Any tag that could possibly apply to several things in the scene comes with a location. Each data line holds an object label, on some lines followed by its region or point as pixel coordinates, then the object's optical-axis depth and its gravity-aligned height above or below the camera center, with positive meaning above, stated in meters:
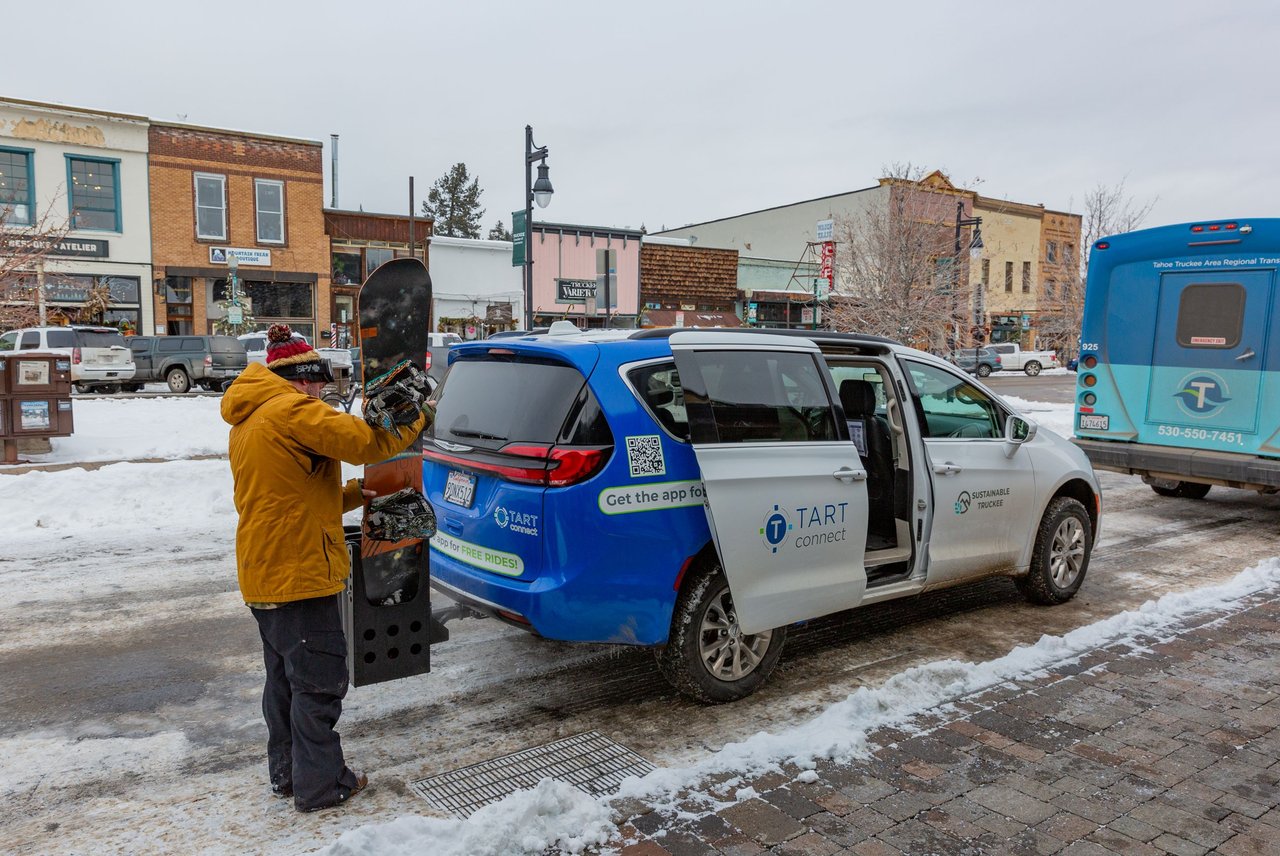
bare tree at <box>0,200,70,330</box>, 14.66 +1.21
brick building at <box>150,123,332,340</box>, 30.97 +4.14
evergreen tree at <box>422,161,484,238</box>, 71.94 +11.71
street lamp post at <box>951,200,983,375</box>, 25.67 +3.41
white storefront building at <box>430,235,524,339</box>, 35.91 +2.38
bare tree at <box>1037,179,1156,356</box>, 32.66 +2.27
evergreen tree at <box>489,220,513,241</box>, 79.50 +10.32
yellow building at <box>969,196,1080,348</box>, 49.28 +5.50
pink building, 36.53 +3.25
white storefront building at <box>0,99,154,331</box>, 28.78 +4.82
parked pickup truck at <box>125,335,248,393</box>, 25.23 -0.64
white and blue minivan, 4.01 -0.73
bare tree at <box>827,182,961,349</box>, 22.58 +2.10
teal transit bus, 8.51 +0.01
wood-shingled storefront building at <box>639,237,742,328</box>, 39.19 +2.96
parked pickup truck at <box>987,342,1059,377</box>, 45.19 -0.27
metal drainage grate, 3.57 -1.87
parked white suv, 22.22 -0.33
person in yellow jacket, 3.31 -0.79
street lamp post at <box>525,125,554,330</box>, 17.84 +3.29
